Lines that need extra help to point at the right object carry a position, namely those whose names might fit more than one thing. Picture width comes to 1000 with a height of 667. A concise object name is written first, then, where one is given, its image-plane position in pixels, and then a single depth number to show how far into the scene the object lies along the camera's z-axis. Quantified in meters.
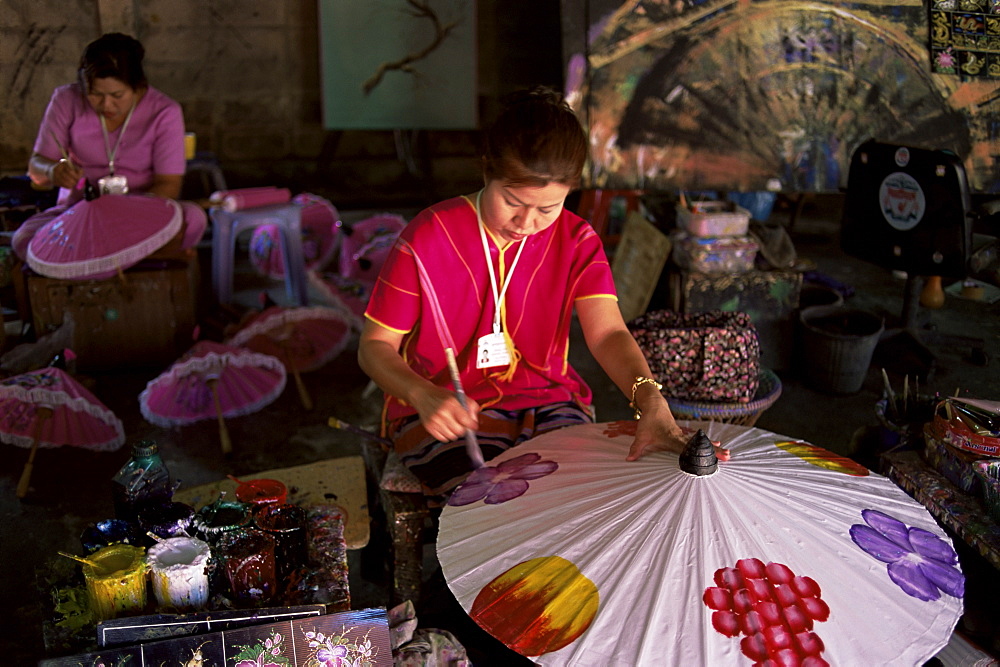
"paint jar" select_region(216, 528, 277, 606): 1.58
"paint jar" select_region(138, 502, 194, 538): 1.62
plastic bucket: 3.70
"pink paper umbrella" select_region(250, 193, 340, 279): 5.19
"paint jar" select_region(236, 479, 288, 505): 1.79
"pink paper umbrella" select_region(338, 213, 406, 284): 4.75
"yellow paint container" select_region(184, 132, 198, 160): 4.97
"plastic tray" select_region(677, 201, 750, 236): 3.81
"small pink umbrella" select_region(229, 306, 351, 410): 3.53
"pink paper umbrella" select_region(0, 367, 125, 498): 2.83
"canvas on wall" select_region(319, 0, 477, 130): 6.60
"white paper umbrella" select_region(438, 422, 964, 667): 1.29
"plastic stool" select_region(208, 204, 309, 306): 4.42
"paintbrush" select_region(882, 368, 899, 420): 2.47
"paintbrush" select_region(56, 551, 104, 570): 1.50
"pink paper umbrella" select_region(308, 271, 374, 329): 4.37
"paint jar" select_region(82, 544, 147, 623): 1.48
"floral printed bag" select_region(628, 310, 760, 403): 2.72
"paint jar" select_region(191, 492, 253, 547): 1.65
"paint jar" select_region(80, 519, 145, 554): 1.61
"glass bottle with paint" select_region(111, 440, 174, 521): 1.76
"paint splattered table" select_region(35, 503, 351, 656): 1.53
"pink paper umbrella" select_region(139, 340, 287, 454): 3.13
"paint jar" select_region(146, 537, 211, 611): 1.50
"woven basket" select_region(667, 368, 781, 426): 2.70
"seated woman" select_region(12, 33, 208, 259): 3.79
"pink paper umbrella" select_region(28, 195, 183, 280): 3.50
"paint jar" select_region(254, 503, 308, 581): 1.68
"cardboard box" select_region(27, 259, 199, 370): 3.82
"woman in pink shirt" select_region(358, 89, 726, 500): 1.90
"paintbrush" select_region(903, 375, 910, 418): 2.46
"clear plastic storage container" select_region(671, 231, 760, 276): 3.80
